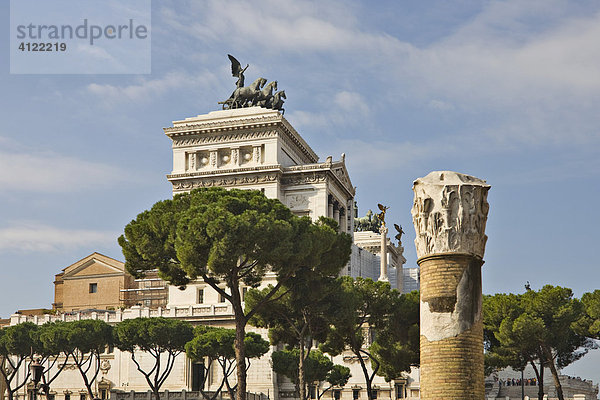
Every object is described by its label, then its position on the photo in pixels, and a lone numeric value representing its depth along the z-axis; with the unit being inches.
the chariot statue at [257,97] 3223.4
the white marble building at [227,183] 2743.6
